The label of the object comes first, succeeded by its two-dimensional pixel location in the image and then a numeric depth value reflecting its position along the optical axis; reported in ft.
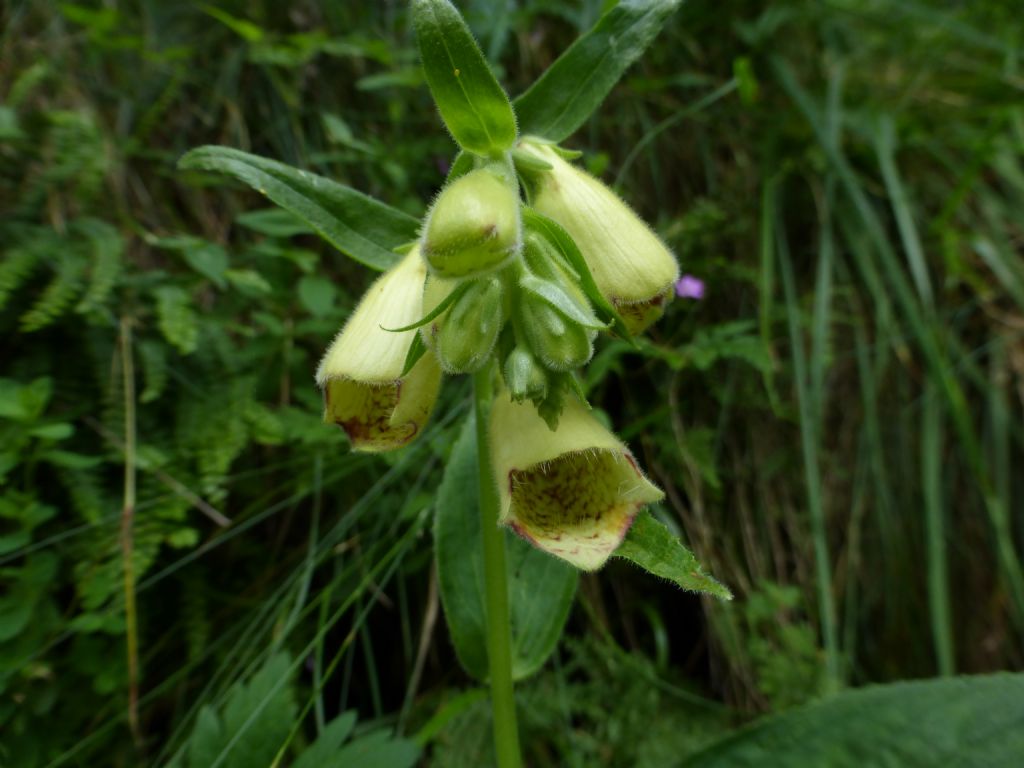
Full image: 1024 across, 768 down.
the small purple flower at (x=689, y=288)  0.80
